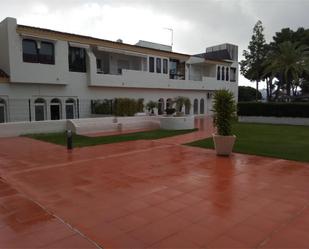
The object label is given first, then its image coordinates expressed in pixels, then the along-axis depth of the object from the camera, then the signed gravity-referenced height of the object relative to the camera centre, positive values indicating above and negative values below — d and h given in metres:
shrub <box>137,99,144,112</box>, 22.28 +0.18
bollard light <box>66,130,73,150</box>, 11.31 -1.26
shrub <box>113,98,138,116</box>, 20.50 +0.04
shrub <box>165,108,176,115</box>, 19.92 -0.25
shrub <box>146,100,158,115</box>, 22.61 +0.10
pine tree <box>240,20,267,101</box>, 42.00 +7.66
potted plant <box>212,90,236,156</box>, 9.72 -0.34
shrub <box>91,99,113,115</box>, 21.35 +0.12
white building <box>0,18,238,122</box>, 18.31 +2.63
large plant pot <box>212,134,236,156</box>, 9.71 -1.21
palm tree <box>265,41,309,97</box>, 30.14 +4.72
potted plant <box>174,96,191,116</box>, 21.78 +0.38
